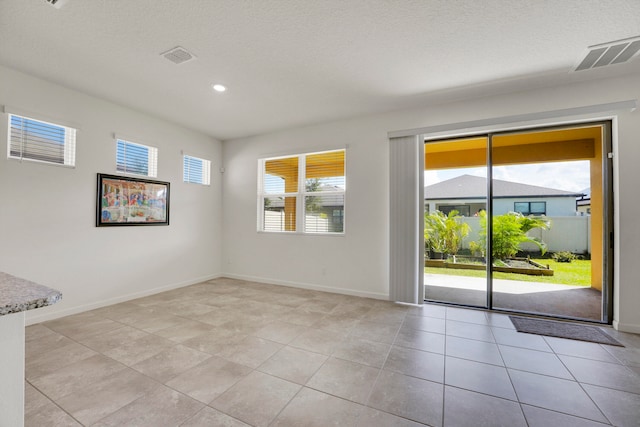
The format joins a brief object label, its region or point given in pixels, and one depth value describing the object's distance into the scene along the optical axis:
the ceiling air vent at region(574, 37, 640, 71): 2.49
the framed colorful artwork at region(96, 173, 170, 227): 3.82
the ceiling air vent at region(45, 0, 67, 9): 2.06
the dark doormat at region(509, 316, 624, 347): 2.87
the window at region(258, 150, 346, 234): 4.68
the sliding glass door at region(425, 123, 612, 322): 3.41
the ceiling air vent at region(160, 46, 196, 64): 2.67
